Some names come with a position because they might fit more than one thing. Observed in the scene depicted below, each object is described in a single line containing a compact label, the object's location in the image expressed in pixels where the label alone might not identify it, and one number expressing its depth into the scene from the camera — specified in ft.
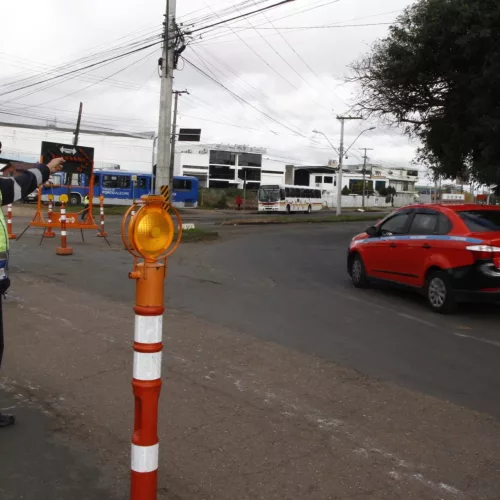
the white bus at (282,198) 161.38
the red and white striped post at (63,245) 44.52
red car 25.03
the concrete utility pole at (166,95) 64.13
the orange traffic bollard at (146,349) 7.68
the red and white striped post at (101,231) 58.54
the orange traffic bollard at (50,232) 53.93
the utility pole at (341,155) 154.61
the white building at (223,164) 328.70
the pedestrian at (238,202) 186.20
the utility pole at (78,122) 147.33
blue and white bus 143.43
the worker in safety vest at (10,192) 12.40
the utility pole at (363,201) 249.47
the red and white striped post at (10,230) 51.18
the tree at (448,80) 41.81
